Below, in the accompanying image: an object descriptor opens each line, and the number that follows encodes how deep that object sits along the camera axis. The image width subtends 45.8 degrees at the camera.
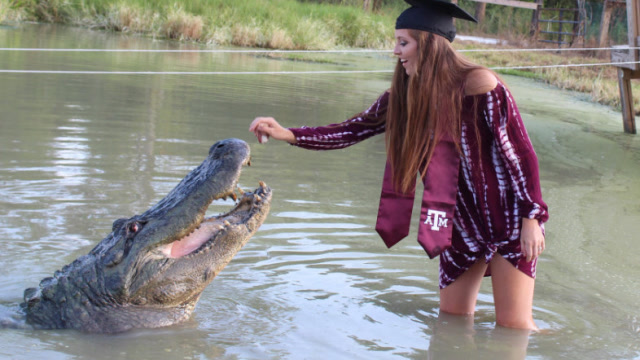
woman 3.07
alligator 3.35
